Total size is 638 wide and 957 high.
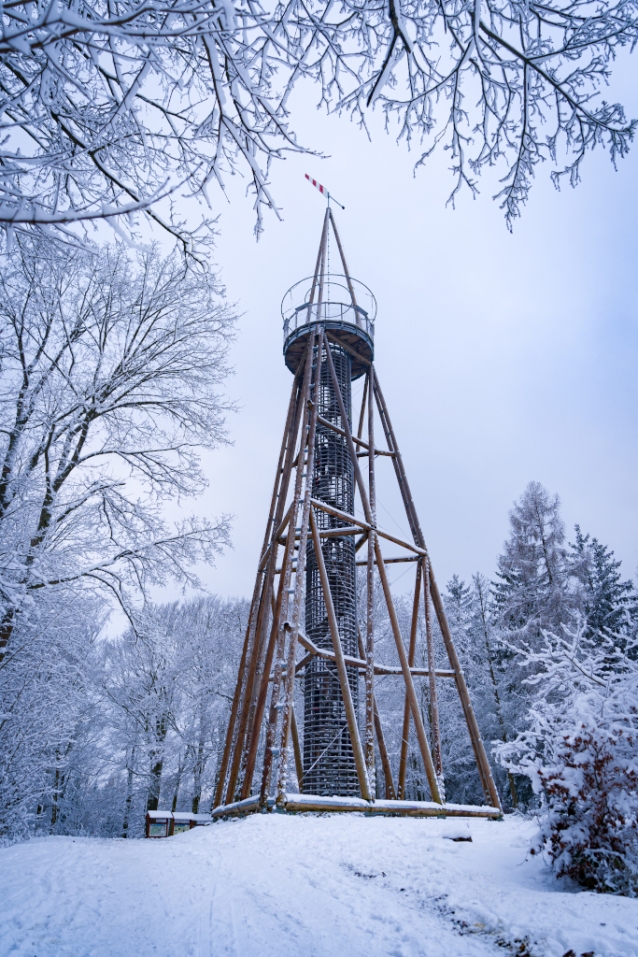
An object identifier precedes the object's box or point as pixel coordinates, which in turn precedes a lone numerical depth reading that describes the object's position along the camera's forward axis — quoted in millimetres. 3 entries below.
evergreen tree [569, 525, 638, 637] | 15922
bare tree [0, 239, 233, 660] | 6660
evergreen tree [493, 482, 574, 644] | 15320
